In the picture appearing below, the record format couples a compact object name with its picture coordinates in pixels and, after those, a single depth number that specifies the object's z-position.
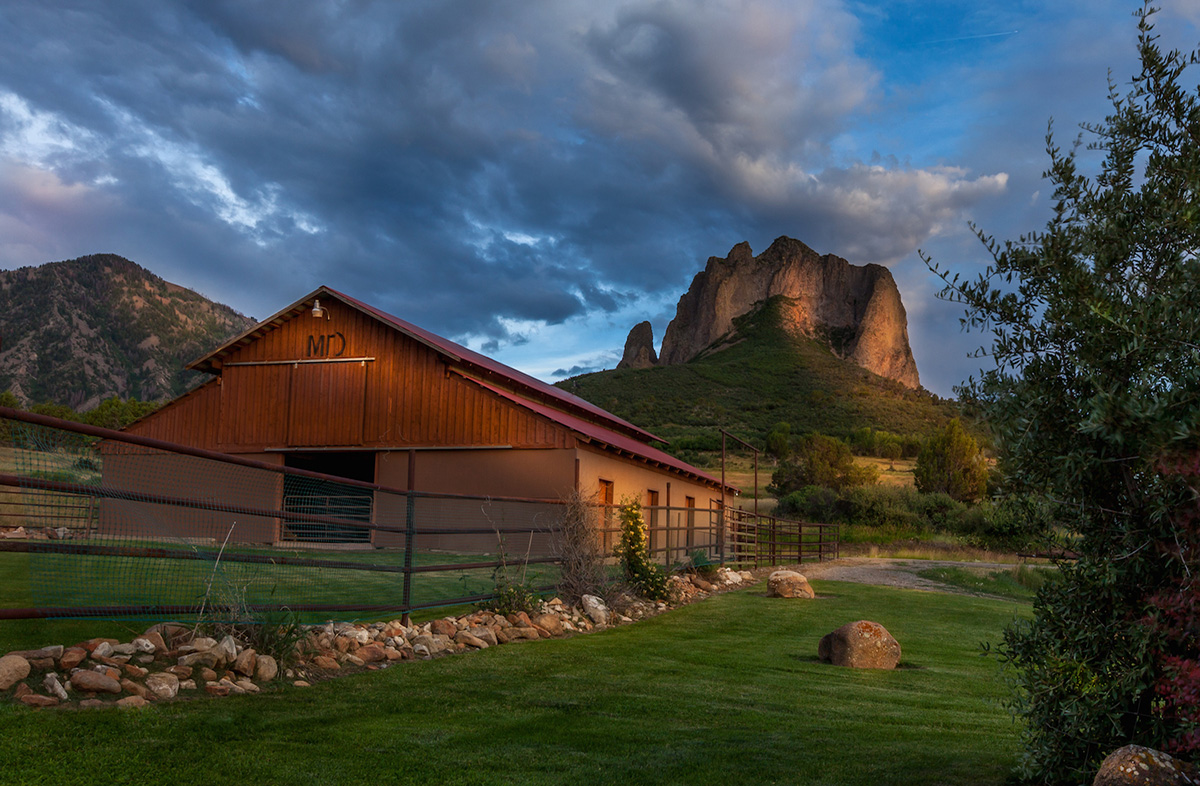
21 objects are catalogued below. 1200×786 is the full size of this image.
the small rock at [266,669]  6.19
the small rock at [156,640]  5.98
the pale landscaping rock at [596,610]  11.76
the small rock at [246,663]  6.08
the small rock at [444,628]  9.14
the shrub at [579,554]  12.36
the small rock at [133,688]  5.23
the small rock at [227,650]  6.05
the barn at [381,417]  20.48
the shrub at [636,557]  14.48
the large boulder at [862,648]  9.54
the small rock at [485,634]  9.30
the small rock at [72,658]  5.24
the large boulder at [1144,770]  3.46
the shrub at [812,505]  46.81
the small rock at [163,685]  5.34
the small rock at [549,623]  10.55
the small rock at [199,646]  6.02
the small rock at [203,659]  5.90
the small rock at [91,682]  5.05
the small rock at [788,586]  17.70
